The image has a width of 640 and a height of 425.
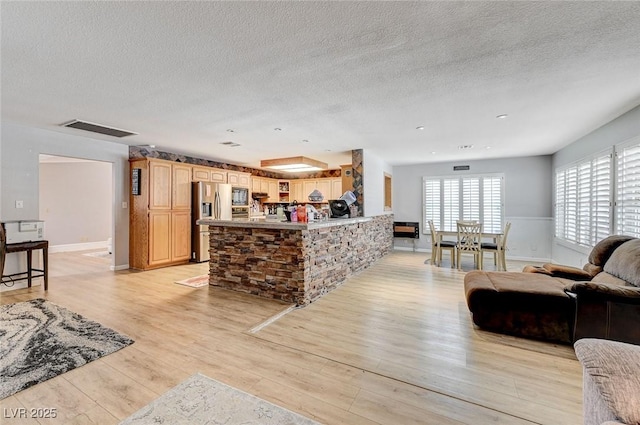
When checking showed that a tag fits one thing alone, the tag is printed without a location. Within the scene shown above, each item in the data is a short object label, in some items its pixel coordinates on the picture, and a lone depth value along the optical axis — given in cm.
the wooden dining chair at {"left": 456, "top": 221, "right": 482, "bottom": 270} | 536
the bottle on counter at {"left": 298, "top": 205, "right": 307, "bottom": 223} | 385
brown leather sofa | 229
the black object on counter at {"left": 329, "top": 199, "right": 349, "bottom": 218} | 518
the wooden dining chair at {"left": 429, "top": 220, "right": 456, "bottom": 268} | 584
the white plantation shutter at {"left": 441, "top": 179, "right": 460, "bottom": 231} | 743
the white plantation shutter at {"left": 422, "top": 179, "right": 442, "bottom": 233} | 768
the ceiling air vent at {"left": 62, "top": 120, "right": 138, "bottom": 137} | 397
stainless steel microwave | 685
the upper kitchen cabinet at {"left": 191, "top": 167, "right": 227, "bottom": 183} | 621
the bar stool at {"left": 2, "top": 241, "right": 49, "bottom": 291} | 400
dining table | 533
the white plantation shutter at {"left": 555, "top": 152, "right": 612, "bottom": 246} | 395
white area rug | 162
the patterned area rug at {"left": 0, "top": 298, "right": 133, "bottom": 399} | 205
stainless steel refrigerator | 607
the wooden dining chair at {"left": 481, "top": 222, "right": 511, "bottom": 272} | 527
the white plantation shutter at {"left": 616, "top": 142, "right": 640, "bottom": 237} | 321
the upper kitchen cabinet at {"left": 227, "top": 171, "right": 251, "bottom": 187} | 697
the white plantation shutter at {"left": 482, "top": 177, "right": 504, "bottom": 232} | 698
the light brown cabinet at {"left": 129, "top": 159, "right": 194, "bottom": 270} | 537
